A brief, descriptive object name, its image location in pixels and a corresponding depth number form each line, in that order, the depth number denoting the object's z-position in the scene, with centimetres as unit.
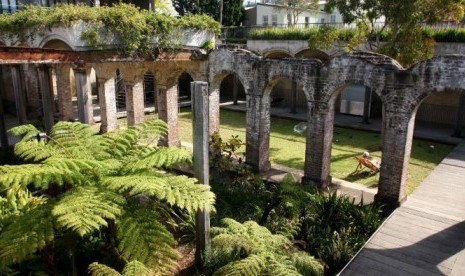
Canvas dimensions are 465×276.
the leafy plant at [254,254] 538
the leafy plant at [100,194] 466
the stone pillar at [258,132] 1210
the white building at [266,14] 3509
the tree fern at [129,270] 460
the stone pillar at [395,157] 948
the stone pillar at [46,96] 1153
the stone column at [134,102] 1465
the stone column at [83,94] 1494
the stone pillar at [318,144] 1082
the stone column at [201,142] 598
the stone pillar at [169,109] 1455
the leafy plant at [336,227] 730
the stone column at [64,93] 1744
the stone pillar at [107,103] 1534
